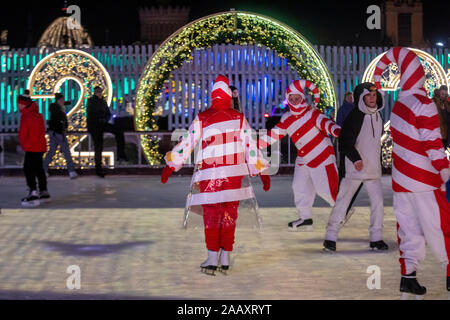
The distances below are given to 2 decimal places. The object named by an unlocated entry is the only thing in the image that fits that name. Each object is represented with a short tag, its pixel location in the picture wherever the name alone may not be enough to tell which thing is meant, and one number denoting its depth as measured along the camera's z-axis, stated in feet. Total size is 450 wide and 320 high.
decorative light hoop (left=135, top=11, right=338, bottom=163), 53.47
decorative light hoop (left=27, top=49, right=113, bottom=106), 58.39
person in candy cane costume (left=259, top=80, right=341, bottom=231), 31.50
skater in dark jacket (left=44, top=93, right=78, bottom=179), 50.39
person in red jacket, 38.96
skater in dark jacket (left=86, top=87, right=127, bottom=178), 52.65
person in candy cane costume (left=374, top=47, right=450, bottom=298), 20.99
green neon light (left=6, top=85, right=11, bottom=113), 74.18
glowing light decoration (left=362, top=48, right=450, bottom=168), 56.95
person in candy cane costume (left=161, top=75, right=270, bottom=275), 24.58
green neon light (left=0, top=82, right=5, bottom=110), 74.66
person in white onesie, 27.25
